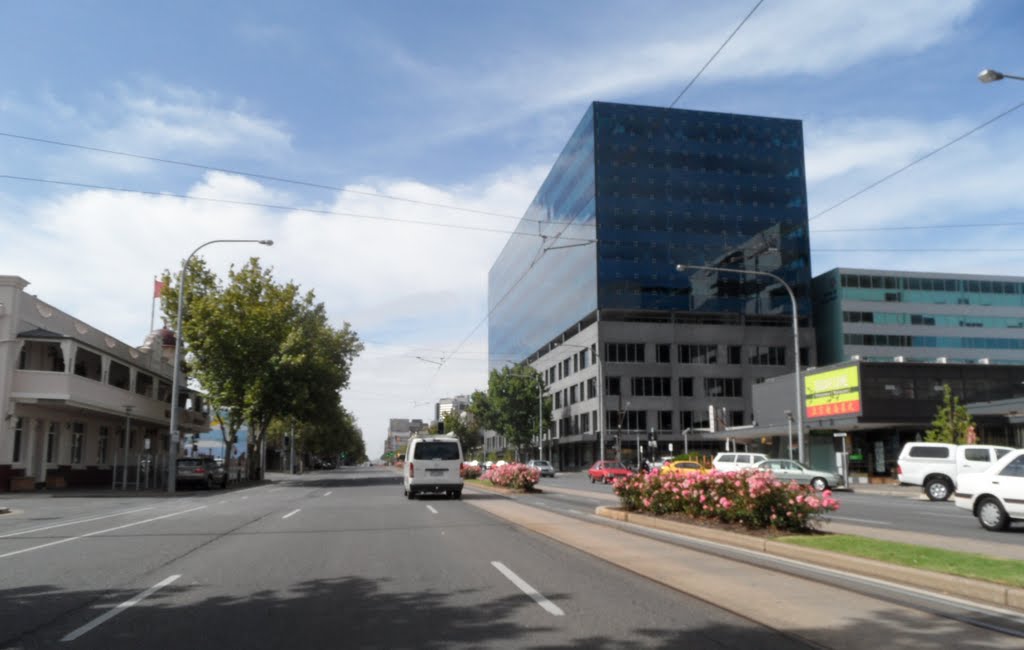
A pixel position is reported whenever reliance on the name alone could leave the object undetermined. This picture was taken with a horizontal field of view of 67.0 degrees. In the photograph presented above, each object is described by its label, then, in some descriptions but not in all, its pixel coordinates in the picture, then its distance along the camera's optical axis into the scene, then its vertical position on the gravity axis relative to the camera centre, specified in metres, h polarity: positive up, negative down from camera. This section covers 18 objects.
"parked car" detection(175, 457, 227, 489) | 37.06 -1.68
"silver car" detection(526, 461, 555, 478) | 60.31 -2.47
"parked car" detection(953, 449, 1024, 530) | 15.09 -1.18
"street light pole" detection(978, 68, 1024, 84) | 14.30 +6.57
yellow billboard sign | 43.06 +2.45
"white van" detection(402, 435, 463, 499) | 25.64 -0.93
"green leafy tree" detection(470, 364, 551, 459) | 85.16 +3.62
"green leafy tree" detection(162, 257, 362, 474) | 45.03 +5.22
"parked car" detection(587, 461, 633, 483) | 46.31 -2.09
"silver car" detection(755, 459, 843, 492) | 31.59 -1.56
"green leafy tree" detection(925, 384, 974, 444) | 34.94 +0.48
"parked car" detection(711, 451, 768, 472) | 36.11 -1.16
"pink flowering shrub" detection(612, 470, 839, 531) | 12.56 -1.12
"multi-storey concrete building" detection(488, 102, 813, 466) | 74.31 +17.20
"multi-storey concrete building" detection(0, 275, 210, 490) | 32.19 +1.88
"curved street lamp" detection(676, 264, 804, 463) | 32.45 +1.16
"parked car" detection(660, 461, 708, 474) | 35.96 -1.38
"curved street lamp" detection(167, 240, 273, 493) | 33.97 +0.40
